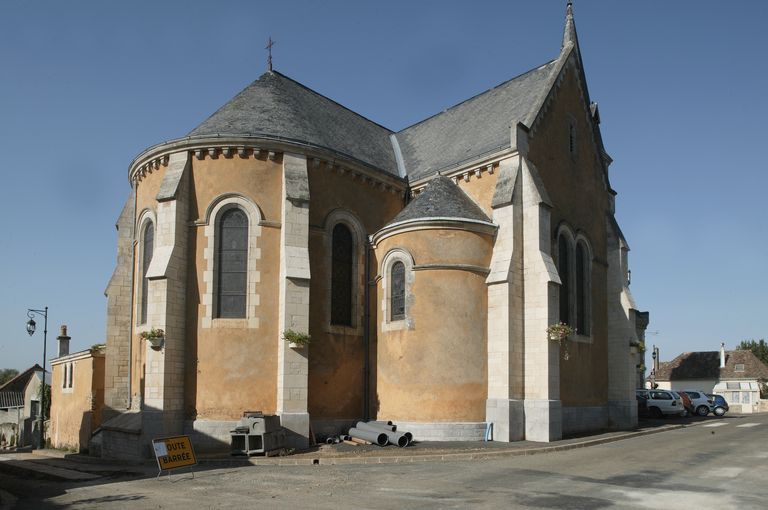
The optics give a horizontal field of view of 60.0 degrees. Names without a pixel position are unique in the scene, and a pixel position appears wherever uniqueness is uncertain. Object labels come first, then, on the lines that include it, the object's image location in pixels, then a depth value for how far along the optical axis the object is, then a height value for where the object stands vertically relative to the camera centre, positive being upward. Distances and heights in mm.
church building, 19766 +1567
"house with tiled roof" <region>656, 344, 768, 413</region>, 57938 -3328
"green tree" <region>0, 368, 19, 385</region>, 117425 -6967
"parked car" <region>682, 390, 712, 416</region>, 36500 -3619
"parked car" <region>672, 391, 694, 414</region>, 36516 -3568
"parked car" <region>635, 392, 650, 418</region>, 33406 -3431
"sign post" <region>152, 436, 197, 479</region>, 14258 -2522
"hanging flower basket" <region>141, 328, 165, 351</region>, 18875 -30
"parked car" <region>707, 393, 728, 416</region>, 36969 -3833
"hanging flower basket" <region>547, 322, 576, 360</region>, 20562 +166
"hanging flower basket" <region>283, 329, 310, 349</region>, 19578 -28
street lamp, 31125 -398
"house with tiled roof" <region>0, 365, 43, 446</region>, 38469 -5005
